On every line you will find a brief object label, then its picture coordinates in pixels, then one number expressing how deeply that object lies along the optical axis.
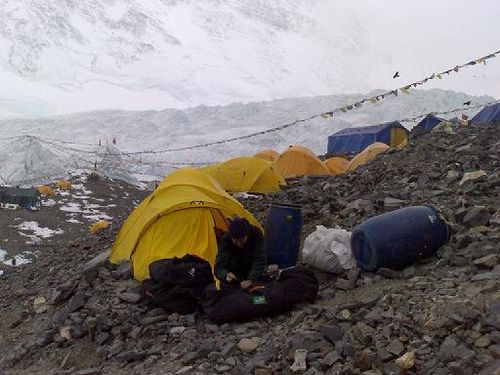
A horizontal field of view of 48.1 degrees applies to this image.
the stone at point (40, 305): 6.77
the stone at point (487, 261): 4.55
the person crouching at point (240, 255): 5.56
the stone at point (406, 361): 3.41
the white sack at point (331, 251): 5.74
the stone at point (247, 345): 4.48
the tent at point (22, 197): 20.62
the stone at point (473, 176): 6.89
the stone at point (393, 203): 6.95
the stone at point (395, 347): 3.59
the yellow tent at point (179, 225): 6.80
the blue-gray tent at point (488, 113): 18.79
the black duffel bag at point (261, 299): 5.09
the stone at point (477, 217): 5.58
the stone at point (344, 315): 4.33
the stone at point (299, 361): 3.89
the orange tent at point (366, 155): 16.52
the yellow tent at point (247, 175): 12.41
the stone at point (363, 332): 3.85
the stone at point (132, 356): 4.92
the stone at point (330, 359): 3.77
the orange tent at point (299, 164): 16.61
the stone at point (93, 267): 6.93
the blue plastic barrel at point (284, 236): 6.31
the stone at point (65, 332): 5.68
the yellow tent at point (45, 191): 23.09
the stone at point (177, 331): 5.16
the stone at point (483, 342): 3.33
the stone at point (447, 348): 3.34
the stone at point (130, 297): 5.97
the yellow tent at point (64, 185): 24.55
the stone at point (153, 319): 5.48
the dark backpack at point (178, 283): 5.57
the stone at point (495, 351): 3.18
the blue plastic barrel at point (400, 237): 5.29
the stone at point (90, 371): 4.82
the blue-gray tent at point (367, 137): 25.00
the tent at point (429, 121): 21.26
